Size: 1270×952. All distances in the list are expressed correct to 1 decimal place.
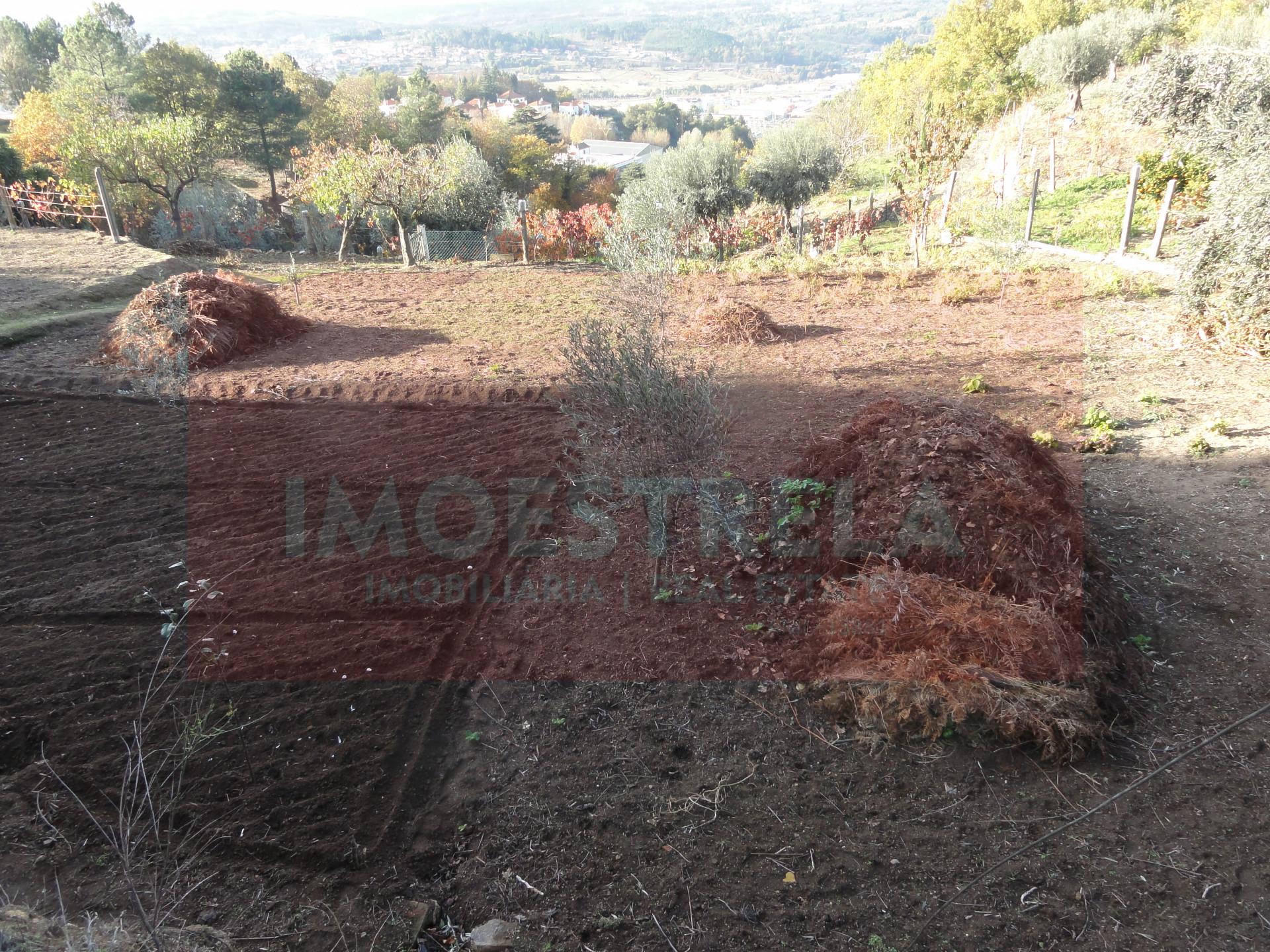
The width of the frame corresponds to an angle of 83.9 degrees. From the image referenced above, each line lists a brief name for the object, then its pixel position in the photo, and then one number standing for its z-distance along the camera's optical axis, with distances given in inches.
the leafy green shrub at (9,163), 741.3
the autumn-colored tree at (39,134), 901.8
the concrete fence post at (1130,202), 428.5
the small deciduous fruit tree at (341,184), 605.9
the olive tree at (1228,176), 282.7
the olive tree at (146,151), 644.1
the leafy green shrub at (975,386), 287.4
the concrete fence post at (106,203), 563.6
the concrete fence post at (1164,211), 410.0
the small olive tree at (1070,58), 892.6
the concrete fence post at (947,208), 624.1
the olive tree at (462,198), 732.7
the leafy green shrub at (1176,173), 391.5
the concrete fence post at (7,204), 637.3
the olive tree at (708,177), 679.7
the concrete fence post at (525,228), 655.8
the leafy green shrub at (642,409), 158.9
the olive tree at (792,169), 733.3
